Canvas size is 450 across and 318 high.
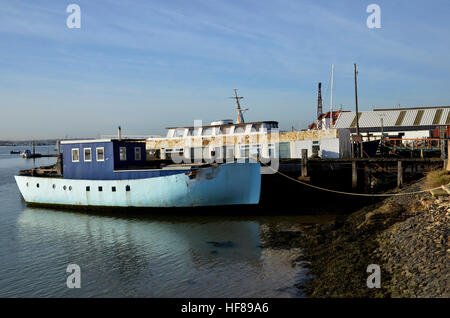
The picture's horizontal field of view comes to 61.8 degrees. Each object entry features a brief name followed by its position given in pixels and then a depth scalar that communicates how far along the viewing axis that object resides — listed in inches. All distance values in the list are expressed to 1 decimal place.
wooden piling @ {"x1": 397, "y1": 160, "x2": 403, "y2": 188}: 983.5
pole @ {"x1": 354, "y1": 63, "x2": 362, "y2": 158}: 1333.9
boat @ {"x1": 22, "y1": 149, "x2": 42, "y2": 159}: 4573.3
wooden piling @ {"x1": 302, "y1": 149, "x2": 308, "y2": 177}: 1038.4
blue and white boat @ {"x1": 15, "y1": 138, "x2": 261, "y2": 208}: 879.1
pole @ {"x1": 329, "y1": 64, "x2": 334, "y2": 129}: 1724.4
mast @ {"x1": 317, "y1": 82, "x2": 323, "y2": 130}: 3710.1
